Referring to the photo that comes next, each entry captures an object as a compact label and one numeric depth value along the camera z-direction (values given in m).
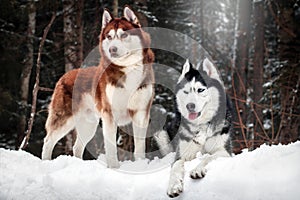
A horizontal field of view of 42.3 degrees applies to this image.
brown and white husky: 3.97
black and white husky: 3.35
